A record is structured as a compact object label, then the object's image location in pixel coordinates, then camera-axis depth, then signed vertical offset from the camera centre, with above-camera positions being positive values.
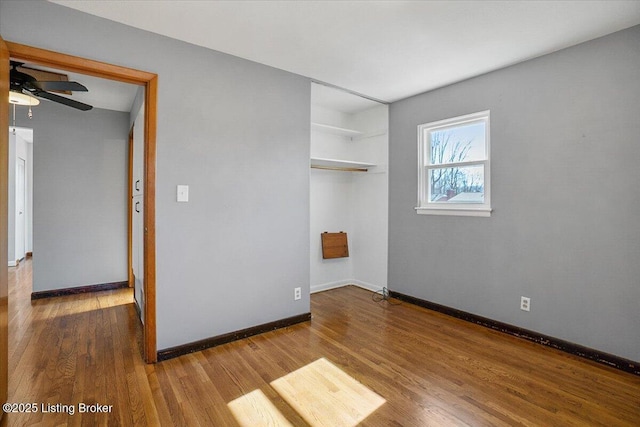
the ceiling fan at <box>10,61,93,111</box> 2.52 +1.08
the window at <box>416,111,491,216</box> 3.17 +0.52
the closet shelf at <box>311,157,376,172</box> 3.74 +0.63
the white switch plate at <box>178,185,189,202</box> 2.45 +0.15
